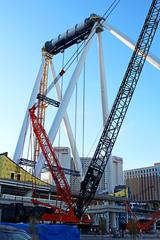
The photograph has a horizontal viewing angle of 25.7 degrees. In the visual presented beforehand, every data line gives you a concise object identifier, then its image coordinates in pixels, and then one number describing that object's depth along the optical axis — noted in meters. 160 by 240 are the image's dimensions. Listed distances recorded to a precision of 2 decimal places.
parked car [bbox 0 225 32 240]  8.51
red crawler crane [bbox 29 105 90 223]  60.26
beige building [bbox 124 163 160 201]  162.18
